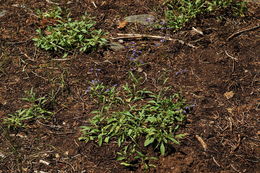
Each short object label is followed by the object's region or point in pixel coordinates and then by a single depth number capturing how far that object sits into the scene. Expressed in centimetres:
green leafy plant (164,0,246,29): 421
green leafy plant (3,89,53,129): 316
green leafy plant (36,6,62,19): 450
